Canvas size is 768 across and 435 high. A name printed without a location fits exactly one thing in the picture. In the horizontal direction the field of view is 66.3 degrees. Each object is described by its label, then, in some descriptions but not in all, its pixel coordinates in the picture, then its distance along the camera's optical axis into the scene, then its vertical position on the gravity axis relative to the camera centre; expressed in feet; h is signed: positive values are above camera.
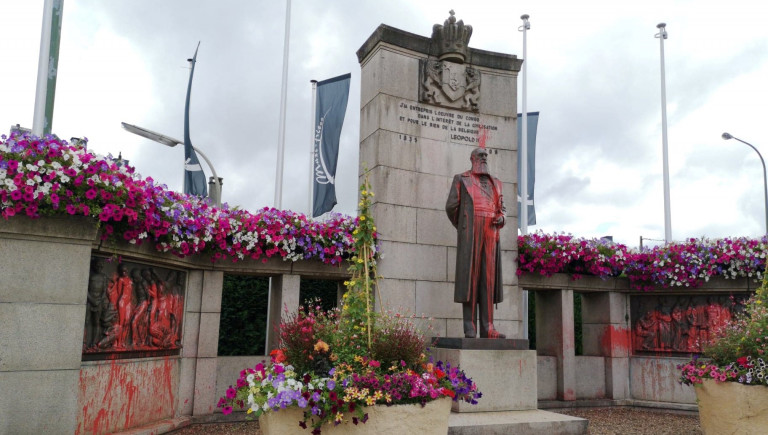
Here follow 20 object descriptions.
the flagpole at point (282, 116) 48.85 +14.77
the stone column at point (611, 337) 35.94 -1.99
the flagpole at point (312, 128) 60.18 +17.22
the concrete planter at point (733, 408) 23.15 -4.00
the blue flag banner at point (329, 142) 46.57 +12.15
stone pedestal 24.43 -2.92
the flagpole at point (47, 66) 27.32 +10.52
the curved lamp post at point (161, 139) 42.69 +11.58
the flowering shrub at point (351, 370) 17.19 -2.30
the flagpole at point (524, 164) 51.91 +12.52
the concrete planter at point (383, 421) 17.43 -3.73
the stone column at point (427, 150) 29.71 +7.81
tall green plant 20.10 +0.23
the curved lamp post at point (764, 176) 65.72 +15.03
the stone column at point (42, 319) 19.06 -1.06
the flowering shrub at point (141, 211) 18.71 +3.07
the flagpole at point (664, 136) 57.00 +16.89
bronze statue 25.68 +2.29
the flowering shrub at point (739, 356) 23.67 -1.99
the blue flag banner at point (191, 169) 49.01 +10.19
